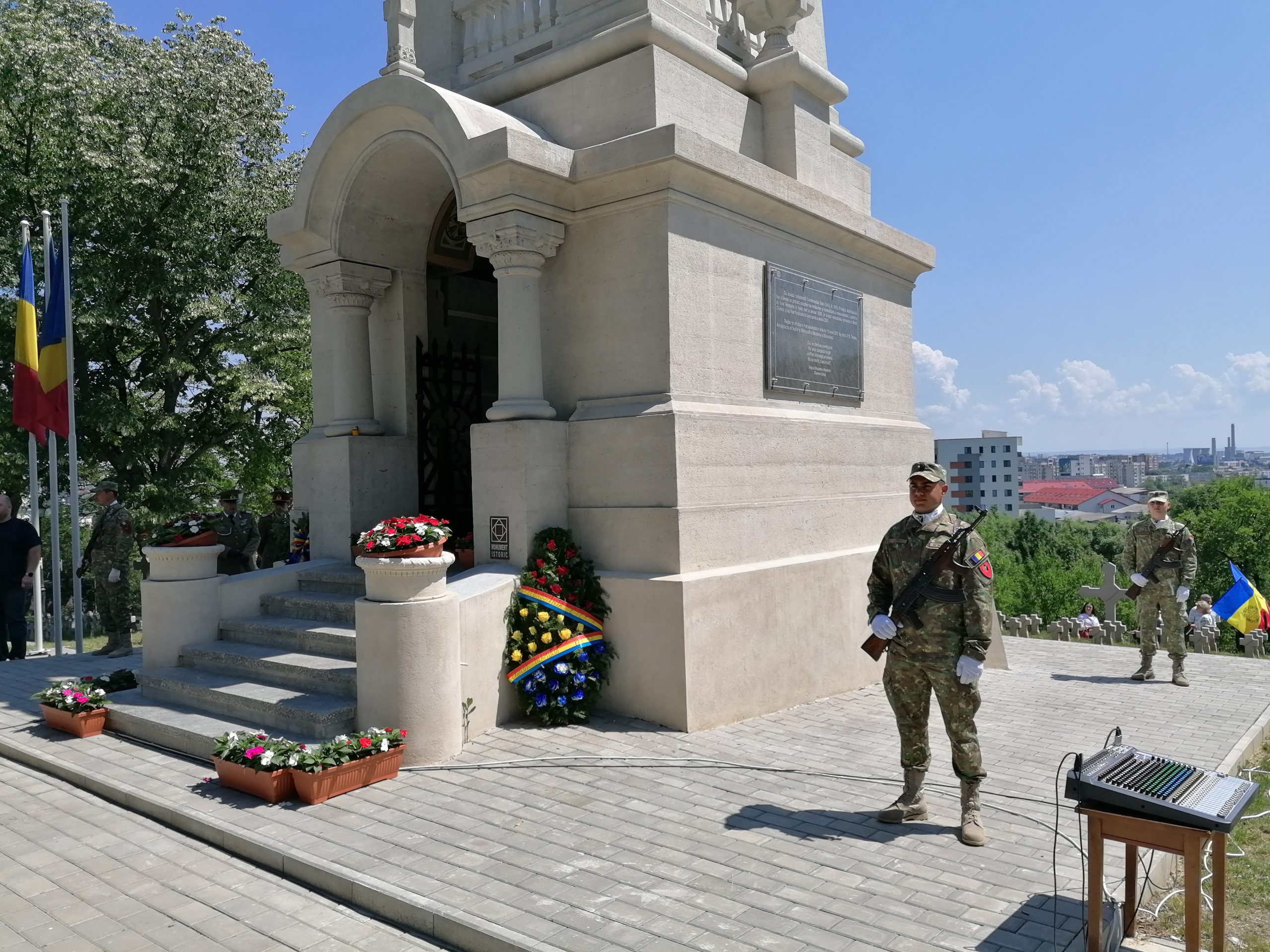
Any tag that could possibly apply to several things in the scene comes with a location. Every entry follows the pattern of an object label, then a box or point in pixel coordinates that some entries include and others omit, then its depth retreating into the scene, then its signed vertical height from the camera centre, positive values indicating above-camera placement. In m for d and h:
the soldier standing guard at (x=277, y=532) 12.06 -0.58
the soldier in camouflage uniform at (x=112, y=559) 10.68 -0.77
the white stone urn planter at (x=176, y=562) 8.16 -0.63
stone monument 7.51 +1.46
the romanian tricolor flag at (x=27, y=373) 12.14 +1.58
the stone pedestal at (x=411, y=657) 6.21 -1.15
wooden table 3.43 -1.44
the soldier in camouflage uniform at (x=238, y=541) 11.46 -0.65
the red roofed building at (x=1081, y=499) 178.74 -6.48
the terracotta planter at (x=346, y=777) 5.61 -1.79
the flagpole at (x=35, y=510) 12.28 -0.22
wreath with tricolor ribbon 7.17 -1.25
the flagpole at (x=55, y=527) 12.05 -0.46
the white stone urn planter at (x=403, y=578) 6.22 -0.63
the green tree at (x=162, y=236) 18.22 +5.28
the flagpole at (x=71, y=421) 11.80 +0.92
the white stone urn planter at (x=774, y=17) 9.01 +4.43
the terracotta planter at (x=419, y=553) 6.24 -0.46
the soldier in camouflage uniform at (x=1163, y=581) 9.48 -1.22
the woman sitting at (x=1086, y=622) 14.32 -2.51
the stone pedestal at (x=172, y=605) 8.15 -1.00
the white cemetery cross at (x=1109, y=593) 14.14 -1.94
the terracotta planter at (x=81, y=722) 7.19 -1.77
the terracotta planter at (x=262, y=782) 5.63 -1.79
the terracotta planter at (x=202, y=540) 8.22 -0.45
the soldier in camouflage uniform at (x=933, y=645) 5.00 -0.95
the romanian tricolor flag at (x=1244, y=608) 14.03 -2.22
